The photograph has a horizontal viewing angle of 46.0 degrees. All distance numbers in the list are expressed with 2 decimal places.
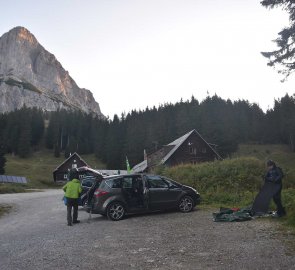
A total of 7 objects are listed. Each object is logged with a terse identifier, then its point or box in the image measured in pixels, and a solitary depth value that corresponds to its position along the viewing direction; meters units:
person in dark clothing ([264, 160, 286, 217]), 12.27
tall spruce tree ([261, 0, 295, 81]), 16.23
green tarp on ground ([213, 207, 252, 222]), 12.60
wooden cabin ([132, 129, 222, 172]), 50.41
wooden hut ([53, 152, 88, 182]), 79.38
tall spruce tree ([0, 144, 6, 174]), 72.31
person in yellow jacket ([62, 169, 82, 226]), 14.92
